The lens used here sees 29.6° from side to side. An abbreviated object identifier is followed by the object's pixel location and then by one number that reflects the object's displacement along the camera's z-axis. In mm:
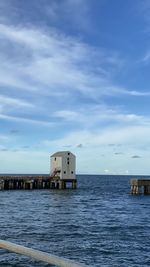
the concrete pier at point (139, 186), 59059
